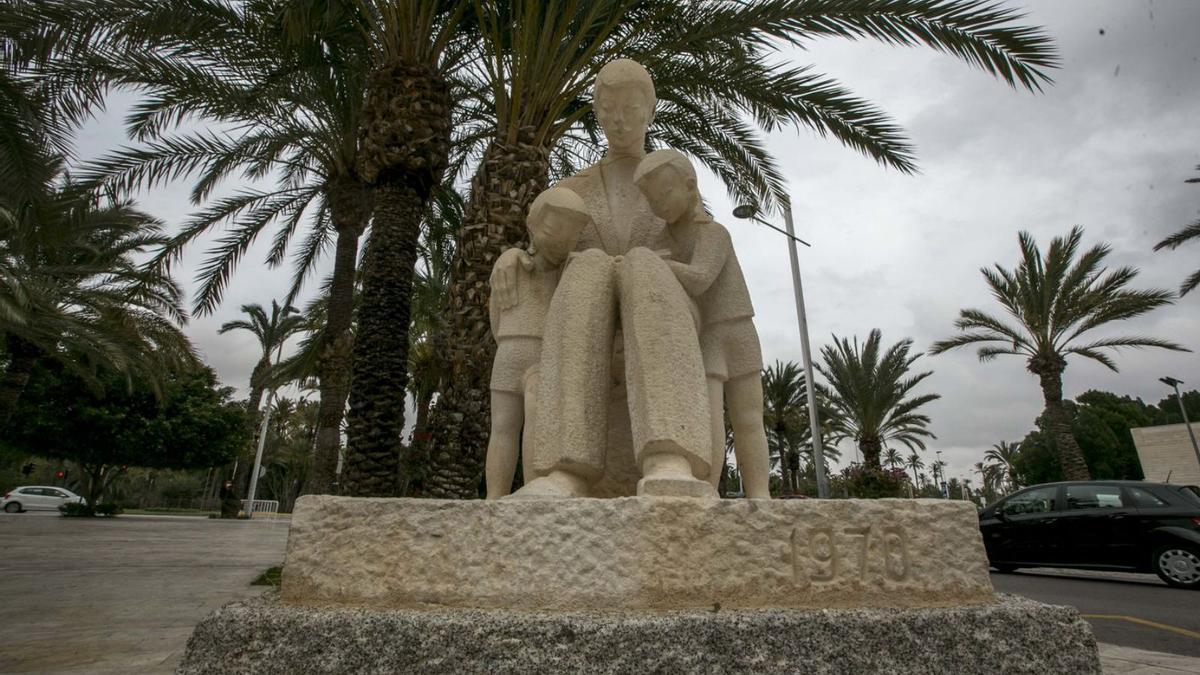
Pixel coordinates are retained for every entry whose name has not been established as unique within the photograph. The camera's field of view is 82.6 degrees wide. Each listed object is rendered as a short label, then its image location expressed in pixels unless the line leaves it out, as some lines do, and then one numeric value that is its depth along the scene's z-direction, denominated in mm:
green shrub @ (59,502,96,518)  21812
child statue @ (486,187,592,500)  2523
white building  28781
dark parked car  7734
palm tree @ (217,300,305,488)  27695
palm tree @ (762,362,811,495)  24875
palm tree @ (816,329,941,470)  20469
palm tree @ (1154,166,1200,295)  15477
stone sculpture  1610
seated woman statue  2125
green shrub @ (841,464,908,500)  15867
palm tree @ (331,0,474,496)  6980
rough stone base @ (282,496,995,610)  1759
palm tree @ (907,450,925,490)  63656
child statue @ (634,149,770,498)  2508
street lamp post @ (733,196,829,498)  12242
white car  25484
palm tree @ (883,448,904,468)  57125
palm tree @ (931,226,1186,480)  15859
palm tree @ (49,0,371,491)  7039
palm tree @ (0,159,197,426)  10289
